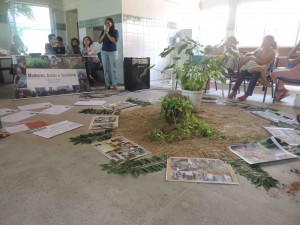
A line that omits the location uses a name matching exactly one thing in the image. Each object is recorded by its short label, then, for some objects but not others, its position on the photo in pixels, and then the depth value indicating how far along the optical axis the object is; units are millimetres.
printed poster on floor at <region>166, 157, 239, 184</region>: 1234
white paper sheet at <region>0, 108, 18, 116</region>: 2511
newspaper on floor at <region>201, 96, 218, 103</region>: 3143
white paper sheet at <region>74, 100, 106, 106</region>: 2944
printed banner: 3211
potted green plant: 2529
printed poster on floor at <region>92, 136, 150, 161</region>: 1494
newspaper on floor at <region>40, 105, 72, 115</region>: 2518
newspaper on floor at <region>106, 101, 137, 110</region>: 2738
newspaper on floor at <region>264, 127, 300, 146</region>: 1749
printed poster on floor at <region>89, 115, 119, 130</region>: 2038
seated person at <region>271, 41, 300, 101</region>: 2910
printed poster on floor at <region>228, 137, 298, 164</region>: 1468
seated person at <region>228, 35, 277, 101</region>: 3246
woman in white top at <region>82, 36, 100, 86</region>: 4113
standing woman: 3730
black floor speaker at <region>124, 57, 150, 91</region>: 3904
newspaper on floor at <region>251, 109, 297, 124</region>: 2295
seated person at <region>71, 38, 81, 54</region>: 4516
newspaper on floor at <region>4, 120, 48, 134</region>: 1964
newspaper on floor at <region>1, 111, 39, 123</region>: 2244
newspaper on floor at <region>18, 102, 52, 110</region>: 2704
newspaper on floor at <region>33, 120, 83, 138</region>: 1859
